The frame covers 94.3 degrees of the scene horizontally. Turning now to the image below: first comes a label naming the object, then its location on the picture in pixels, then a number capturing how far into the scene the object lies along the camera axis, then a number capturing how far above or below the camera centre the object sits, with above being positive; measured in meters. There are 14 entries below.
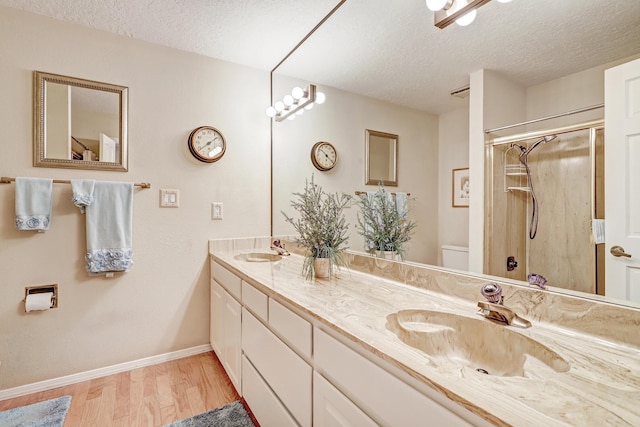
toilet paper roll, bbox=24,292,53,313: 1.71 -0.53
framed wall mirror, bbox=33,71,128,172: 1.77 +0.55
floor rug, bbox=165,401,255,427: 1.52 -1.09
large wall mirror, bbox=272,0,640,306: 0.87 +0.33
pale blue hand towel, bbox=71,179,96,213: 1.78 +0.12
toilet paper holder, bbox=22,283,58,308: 1.77 -0.48
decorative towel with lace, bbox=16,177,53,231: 1.67 +0.05
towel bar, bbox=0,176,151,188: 1.67 +0.18
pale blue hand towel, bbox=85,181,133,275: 1.85 -0.11
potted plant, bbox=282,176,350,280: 1.49 -0.13
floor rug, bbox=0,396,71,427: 1.51 -1.08
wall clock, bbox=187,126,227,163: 2.18 +0.51
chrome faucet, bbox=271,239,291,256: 2.17 -0.27
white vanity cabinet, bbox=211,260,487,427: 0.63 -0.48
